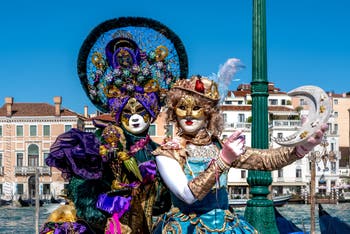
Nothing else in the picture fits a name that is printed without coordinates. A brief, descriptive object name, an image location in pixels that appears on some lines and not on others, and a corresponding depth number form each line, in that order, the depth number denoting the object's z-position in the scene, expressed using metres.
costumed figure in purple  4.75
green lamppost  6.59
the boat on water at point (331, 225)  4.91
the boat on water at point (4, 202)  43.34
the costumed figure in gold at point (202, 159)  3.28
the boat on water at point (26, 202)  41.47
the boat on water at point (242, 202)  24.22
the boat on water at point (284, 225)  6.80
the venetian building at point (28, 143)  45.00
